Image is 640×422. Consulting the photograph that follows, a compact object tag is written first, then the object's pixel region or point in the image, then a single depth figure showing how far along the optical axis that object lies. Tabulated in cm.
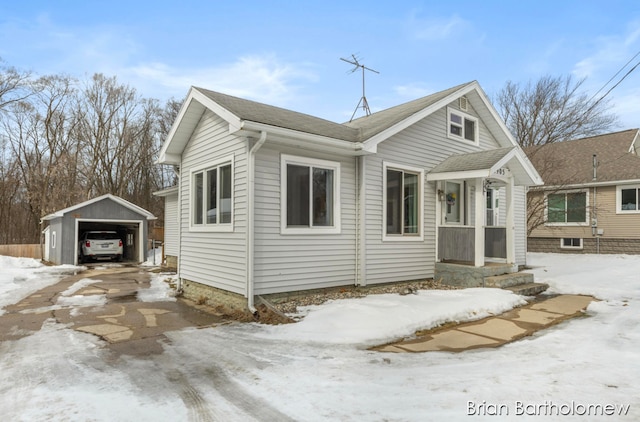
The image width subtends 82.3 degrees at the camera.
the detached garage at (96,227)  1544
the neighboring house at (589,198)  1495
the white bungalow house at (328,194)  645
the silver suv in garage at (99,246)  1638
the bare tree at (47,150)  2286
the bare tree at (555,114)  2189
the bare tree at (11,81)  2081
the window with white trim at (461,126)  972
